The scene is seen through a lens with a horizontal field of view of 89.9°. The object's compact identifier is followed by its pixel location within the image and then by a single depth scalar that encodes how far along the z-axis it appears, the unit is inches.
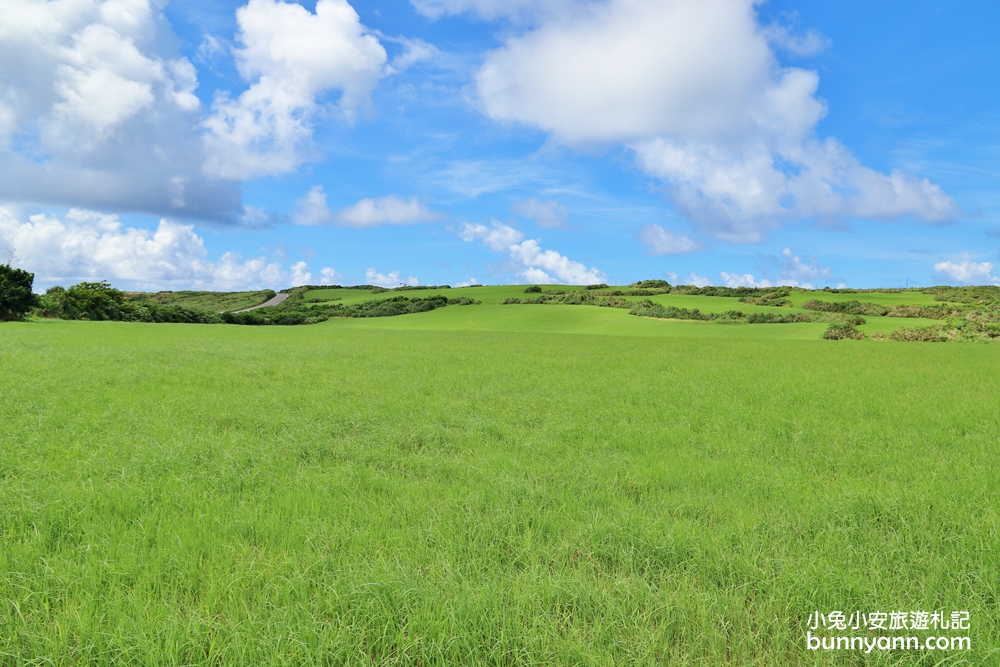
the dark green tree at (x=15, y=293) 1765.5
